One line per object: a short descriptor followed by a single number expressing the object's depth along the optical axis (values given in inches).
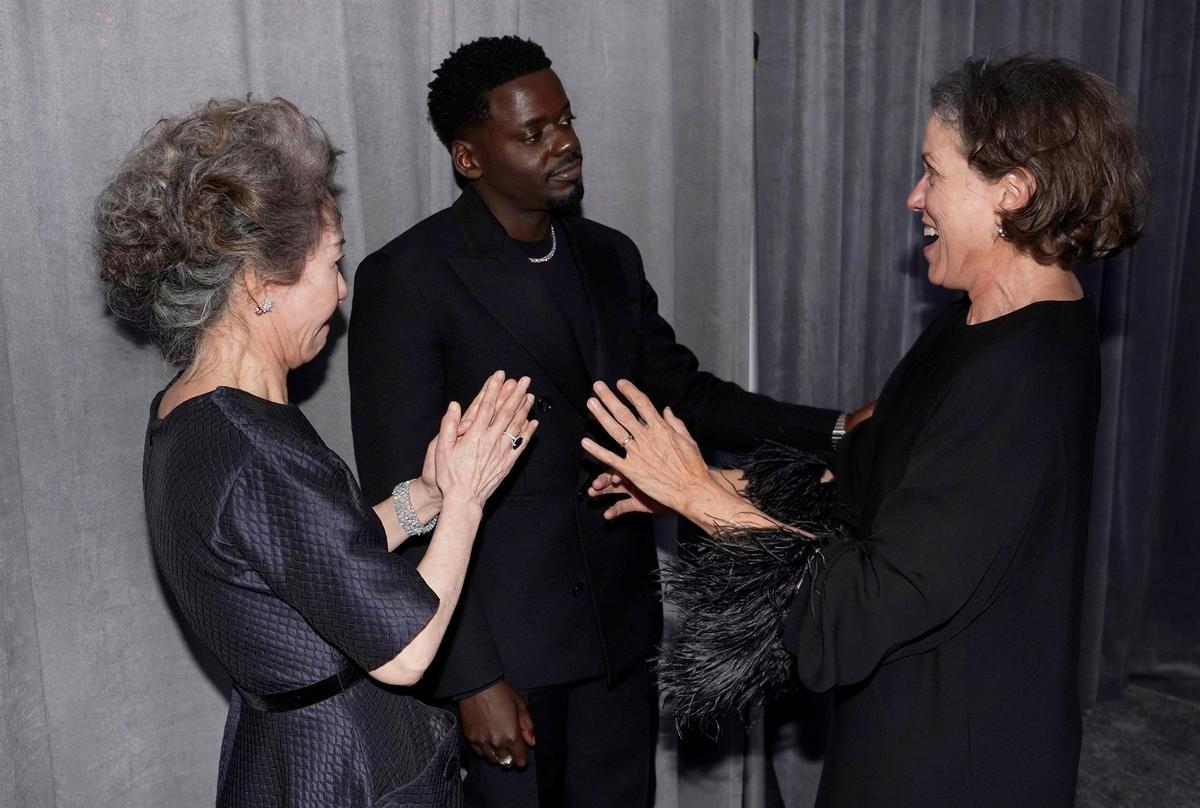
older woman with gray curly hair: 50.1
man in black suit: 68.7
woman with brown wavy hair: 52.4
